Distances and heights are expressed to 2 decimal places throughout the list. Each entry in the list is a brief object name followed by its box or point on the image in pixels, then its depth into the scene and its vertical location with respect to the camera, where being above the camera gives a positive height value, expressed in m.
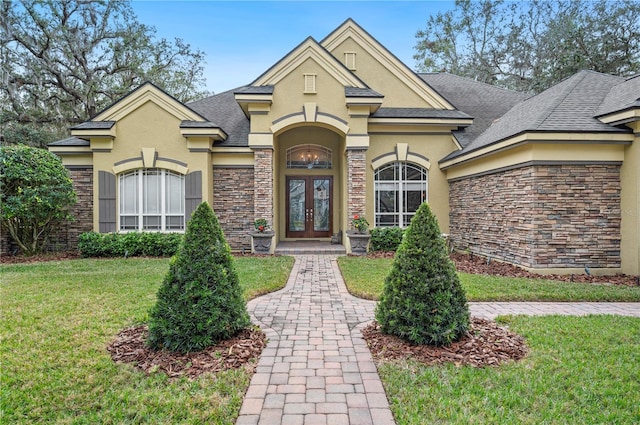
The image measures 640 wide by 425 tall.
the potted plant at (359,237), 11.09 -0.74
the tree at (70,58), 18.56 +9.17
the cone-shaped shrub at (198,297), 3.71 -0.90
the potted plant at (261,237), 11.10 -0.73
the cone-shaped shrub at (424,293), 3.90 -0.91
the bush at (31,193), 9.76 +0.66
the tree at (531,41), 18.38 +10.99
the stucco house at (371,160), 7.97 +1.60
